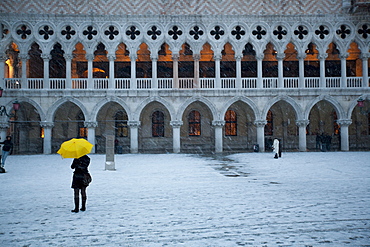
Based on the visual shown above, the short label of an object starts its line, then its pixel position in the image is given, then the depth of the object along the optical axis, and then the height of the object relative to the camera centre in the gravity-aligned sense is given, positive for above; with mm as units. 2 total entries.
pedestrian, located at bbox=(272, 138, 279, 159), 18484 -1101
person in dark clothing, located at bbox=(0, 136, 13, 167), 13293 -729
